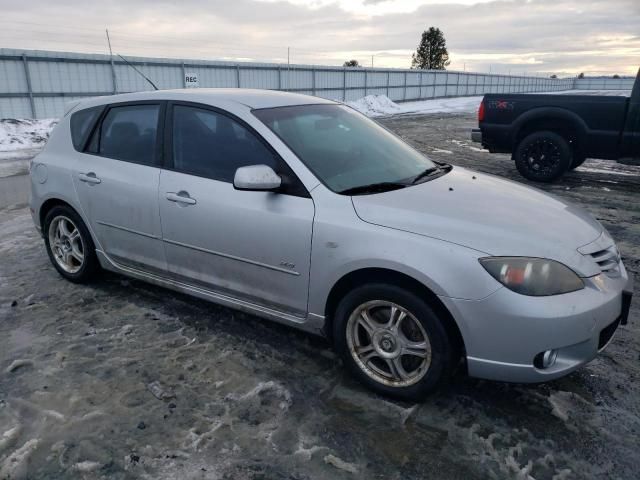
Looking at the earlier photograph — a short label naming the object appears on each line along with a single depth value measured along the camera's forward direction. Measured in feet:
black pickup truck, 26.35
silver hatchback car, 8.41
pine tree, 201.67
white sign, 46.03
